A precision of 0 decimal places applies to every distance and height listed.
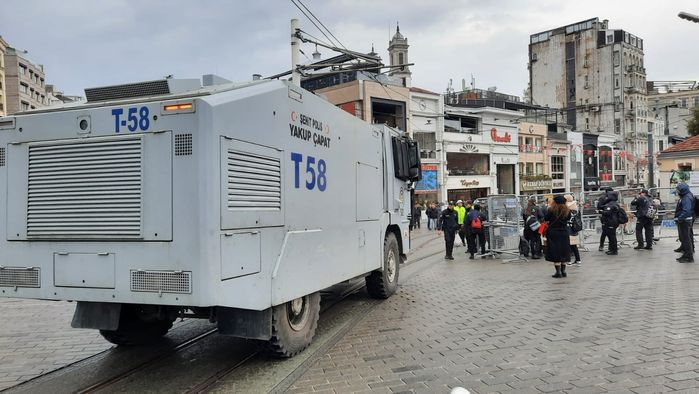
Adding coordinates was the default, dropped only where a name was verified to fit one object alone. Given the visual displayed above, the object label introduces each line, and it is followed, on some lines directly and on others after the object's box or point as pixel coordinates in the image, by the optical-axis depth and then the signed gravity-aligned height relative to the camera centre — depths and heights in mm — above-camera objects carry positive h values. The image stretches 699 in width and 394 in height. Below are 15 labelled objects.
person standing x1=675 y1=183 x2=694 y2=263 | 12180 -440
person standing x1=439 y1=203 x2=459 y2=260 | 15234 -664
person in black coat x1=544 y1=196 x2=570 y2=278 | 10664 -624
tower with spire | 60125 +17844
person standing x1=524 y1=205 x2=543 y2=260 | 14258 -809
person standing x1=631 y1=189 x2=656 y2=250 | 14727 -459
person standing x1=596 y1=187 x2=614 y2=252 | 14734 -42
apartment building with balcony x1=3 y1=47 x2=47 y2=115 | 82062 +20853
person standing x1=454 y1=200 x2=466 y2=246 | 16484 -325
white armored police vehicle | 4406 +29
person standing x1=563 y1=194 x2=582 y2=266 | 12539 -721
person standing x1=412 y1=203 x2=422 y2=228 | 33806 -825
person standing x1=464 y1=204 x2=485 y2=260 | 15151 -734
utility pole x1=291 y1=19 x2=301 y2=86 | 17181 +5322
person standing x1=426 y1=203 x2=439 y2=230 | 31797 -768
